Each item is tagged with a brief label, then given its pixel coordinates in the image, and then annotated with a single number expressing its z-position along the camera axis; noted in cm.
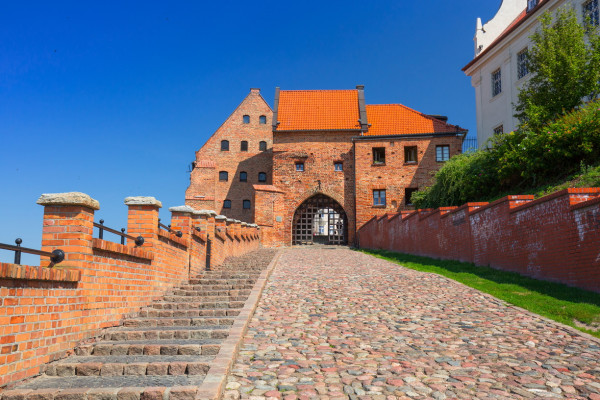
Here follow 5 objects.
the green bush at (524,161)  1402
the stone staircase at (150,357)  460
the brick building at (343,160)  3294
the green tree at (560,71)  1852
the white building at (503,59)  2559
